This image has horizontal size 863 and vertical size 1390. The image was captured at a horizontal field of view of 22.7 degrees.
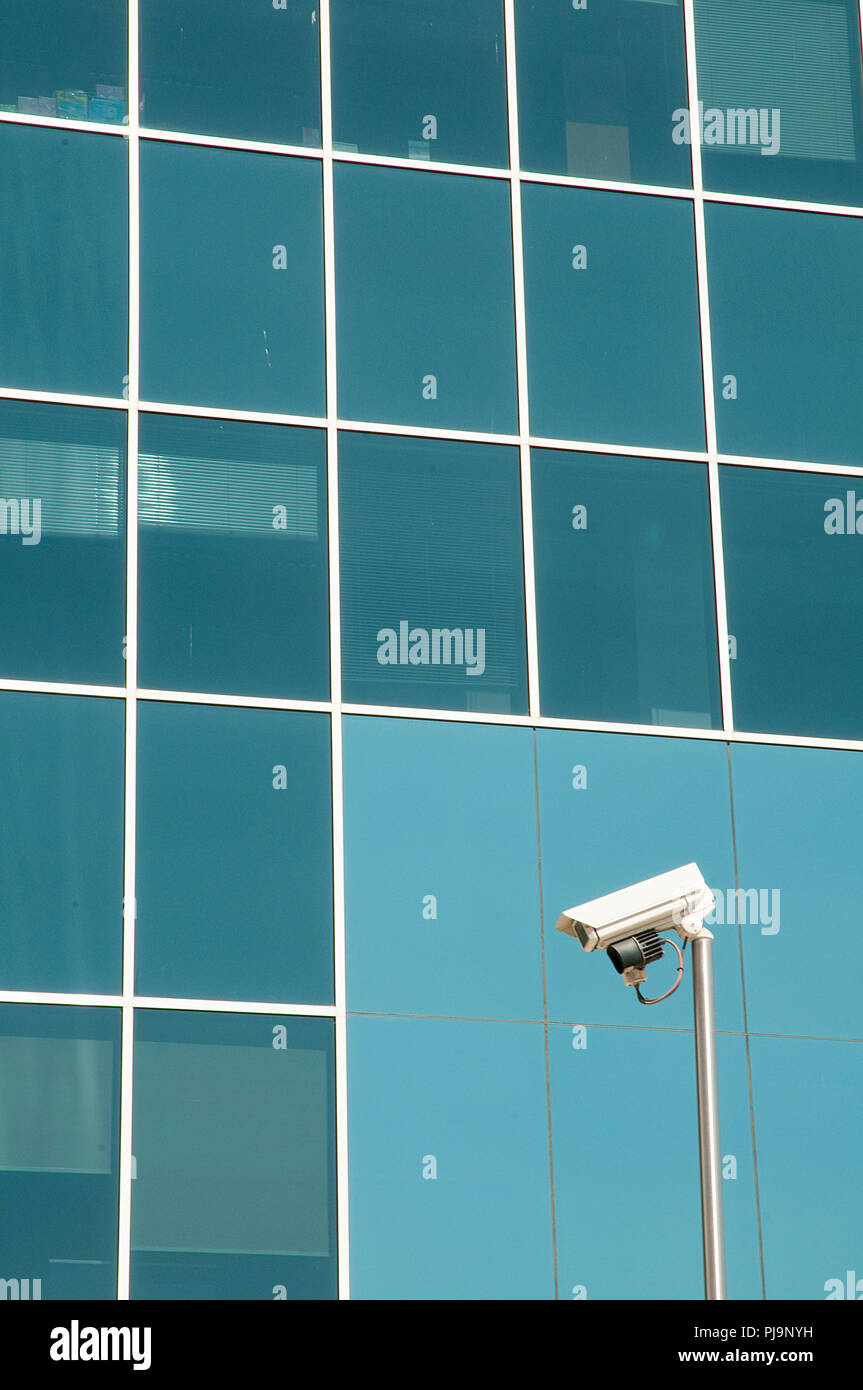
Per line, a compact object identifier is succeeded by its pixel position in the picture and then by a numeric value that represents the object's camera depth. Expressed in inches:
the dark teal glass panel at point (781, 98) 609.3
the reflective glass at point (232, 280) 552.7
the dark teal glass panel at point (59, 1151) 469.4
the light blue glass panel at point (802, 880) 531.2
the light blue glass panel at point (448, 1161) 489.1
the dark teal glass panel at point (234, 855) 503.2
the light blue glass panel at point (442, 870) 511.8
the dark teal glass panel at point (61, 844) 494.6
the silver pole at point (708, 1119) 366.0
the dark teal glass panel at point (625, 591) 550.3
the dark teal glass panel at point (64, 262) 542.9
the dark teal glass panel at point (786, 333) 586.9
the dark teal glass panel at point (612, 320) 574.9
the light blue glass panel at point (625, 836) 521.0
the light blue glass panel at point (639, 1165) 498.3
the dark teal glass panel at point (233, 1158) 479.2
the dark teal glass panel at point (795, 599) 561.3
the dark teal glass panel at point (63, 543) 520.1
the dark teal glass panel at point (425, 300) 564.1
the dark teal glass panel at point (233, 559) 529.3
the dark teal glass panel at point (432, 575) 539.5
